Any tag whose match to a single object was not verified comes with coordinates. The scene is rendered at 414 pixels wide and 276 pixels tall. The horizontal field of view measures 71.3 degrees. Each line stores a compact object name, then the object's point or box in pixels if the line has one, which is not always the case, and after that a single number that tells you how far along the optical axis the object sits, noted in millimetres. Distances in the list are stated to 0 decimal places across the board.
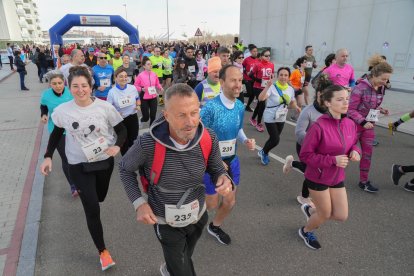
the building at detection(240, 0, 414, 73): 13633
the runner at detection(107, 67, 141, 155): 5195
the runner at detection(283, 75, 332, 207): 3451
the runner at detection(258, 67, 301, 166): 5086
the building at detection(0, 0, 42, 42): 70438
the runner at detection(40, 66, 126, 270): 2752
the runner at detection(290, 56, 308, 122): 8055
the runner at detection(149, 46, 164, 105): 10562
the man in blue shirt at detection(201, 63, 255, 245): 2941
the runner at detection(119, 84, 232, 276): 1815
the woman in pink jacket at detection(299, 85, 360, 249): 2760
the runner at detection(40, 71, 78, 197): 3791
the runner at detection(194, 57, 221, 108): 4070
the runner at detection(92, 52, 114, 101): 6793
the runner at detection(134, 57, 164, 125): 6746
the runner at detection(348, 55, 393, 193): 4195
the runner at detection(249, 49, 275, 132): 7812
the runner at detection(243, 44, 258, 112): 9023
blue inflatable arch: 17484
